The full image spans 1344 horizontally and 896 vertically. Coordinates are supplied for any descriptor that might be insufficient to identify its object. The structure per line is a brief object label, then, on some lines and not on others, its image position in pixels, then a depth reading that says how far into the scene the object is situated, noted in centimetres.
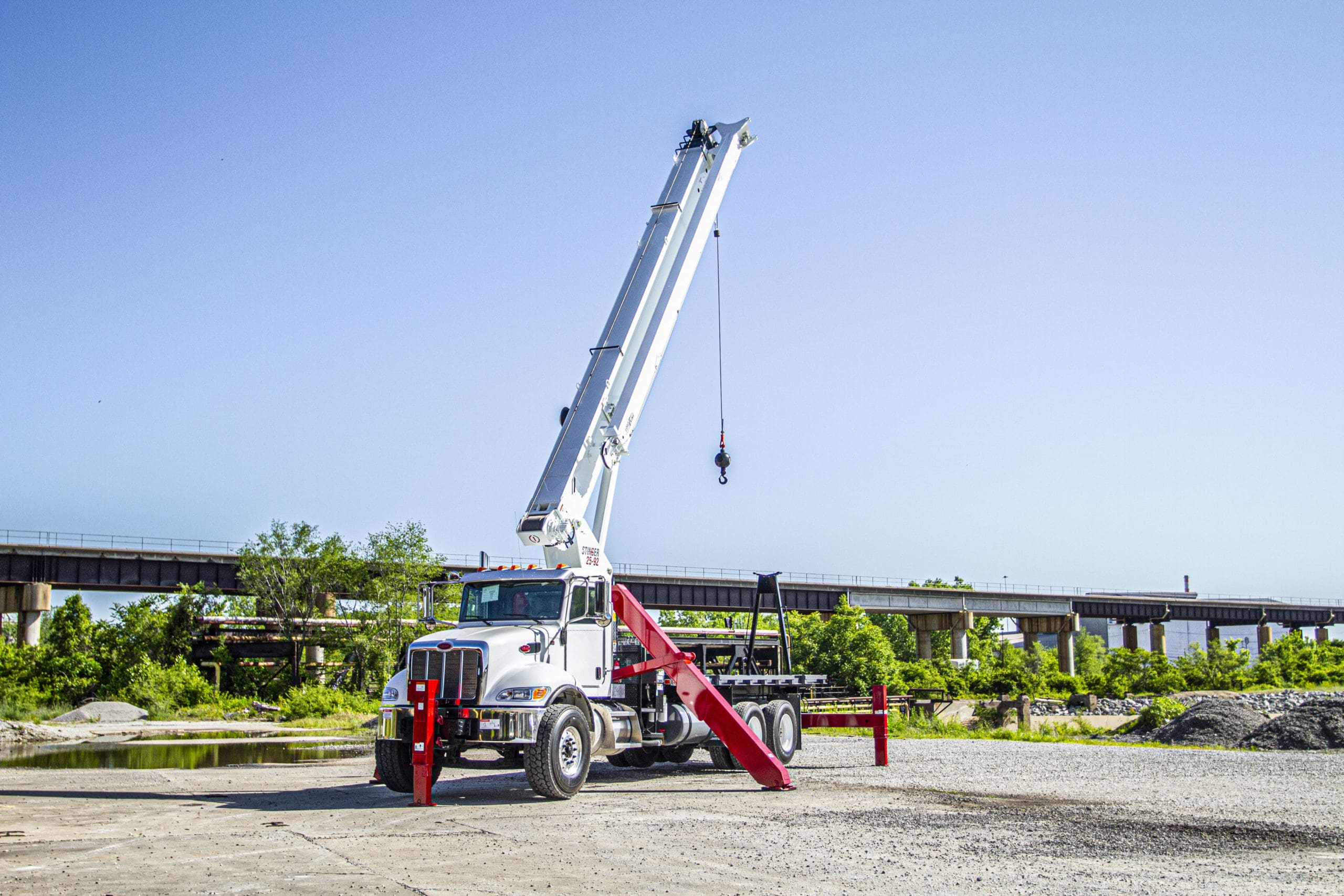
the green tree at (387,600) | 4819
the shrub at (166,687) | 4647
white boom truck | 1477
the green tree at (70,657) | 4944
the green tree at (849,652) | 5678
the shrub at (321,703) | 4288
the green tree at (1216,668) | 6331
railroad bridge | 5350
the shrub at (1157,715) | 3041
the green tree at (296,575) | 5134
